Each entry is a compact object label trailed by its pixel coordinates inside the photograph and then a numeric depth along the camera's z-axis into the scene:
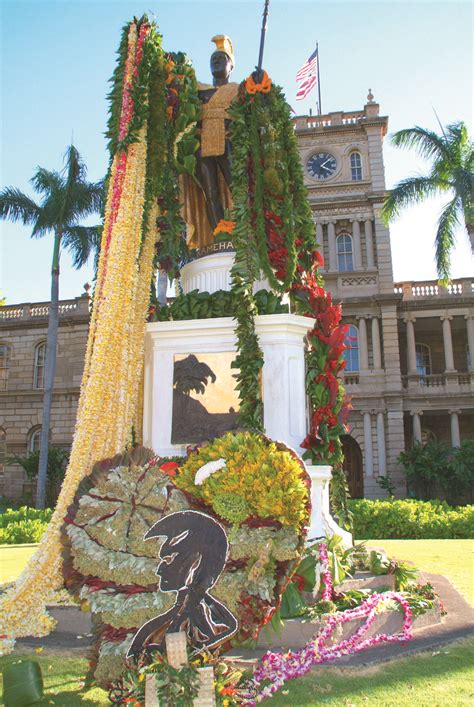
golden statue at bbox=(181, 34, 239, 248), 7.08
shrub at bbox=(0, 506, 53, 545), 14.29
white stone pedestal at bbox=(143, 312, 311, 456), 6.10
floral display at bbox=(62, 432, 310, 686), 3.18
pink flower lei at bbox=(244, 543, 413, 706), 3.62
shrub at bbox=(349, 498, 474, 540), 15.77
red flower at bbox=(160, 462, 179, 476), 3.64
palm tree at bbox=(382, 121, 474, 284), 21.62
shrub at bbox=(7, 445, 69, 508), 28.62
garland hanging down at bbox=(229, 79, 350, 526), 6.25
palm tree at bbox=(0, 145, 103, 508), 24.16
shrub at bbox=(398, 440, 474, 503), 25.17
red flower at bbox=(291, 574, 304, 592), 4.53
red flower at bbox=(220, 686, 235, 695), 3.07
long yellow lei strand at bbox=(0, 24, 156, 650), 5.09
